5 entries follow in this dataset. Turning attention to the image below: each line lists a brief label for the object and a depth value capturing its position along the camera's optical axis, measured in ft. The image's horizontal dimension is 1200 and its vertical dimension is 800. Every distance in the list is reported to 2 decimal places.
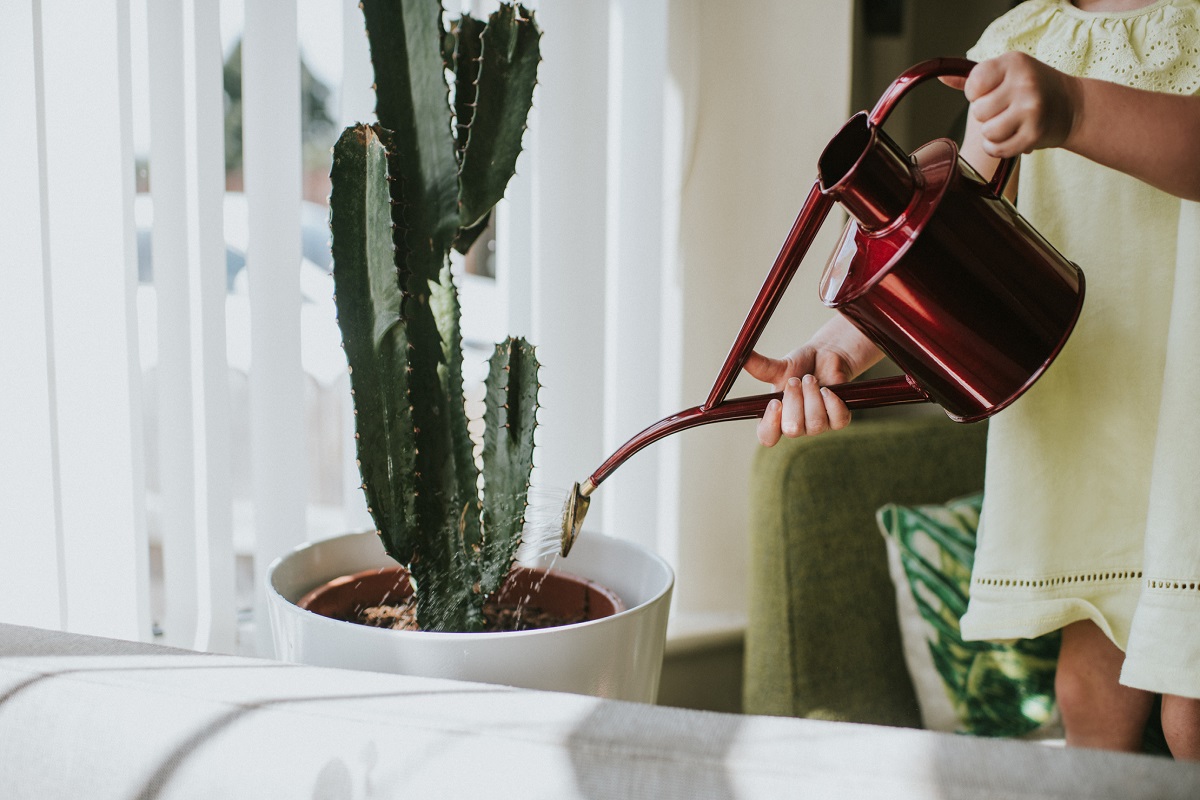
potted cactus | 1.97
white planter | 1.84
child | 2.17
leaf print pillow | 3.57
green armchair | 3.84
